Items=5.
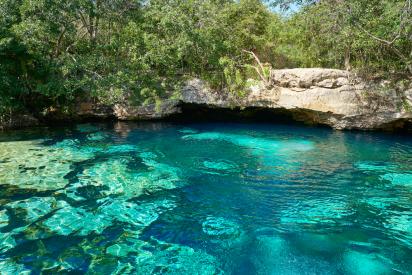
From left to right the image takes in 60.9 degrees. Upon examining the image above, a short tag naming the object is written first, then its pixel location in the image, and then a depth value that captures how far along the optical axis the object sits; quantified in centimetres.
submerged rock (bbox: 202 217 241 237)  595
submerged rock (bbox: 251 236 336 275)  493
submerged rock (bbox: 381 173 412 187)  833
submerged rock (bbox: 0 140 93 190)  822
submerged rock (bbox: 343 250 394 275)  493
